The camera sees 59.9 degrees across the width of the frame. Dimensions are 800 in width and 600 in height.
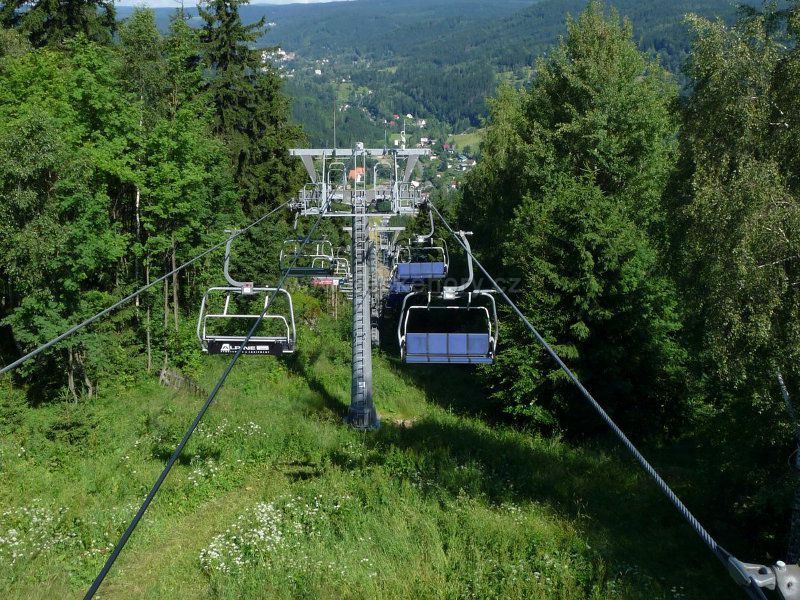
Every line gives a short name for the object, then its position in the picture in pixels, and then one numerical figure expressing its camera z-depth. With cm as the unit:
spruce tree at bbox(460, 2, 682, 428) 1808
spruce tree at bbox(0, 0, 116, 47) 2311
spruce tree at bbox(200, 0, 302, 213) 2834
